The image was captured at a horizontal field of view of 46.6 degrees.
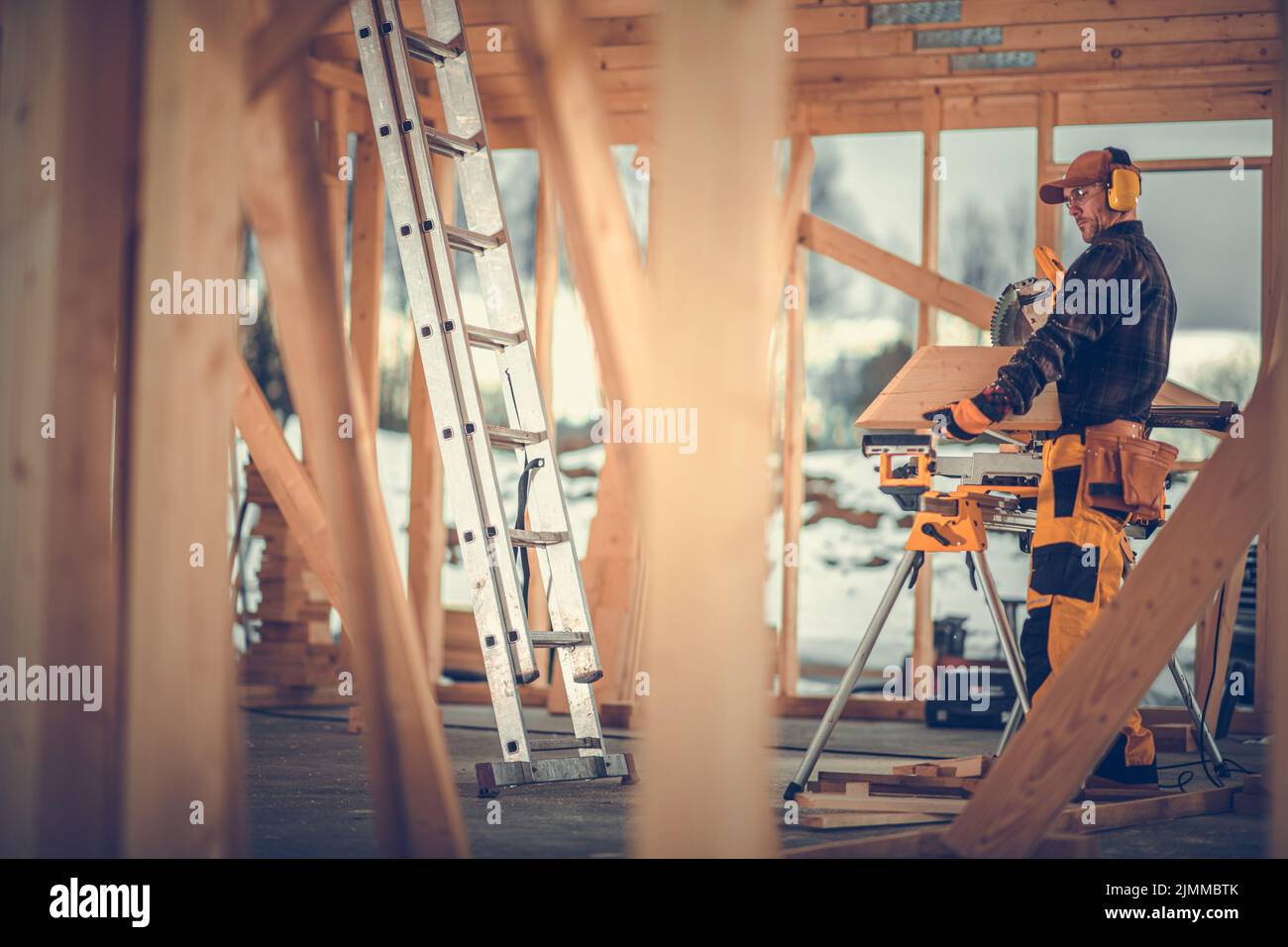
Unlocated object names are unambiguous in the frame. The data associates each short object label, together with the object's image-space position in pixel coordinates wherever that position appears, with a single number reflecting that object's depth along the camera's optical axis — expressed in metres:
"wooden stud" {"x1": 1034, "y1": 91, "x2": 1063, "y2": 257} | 8.53
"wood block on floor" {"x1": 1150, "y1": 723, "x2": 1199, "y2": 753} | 7.24
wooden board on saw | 4.77
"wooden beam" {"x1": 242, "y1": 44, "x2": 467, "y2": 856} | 3.32
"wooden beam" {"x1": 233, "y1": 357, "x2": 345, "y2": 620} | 6.14
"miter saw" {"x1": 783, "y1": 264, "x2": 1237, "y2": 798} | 4.76
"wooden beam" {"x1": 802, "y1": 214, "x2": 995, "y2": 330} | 8.44
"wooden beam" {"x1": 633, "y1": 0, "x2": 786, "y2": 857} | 2.66
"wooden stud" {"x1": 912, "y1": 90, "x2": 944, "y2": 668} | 8.84
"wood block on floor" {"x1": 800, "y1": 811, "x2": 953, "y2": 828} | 4.51
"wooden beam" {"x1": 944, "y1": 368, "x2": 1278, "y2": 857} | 3.16
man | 4.89
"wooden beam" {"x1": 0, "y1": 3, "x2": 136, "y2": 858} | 3.24
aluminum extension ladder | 4.82
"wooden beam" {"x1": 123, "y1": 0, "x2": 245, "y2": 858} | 3.21
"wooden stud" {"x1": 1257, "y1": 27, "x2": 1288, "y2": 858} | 2.97
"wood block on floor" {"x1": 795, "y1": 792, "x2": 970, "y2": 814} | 4.73
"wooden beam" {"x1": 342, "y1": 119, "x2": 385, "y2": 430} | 8.88
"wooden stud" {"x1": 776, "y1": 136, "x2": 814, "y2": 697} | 9.05
